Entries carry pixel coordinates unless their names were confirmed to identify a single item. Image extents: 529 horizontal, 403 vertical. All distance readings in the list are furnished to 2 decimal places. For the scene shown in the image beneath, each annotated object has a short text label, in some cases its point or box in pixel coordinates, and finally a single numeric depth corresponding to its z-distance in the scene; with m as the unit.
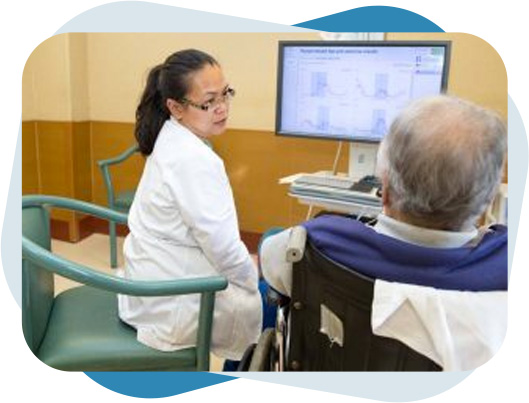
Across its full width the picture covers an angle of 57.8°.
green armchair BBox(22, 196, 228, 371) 0.85
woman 1.01
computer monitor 1.52
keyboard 1.58
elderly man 0.59
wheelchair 0.63
